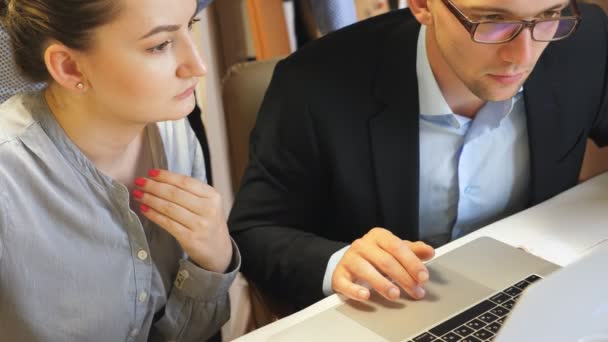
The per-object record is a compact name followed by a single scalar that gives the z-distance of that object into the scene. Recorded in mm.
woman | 791
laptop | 567
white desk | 966
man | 1057
